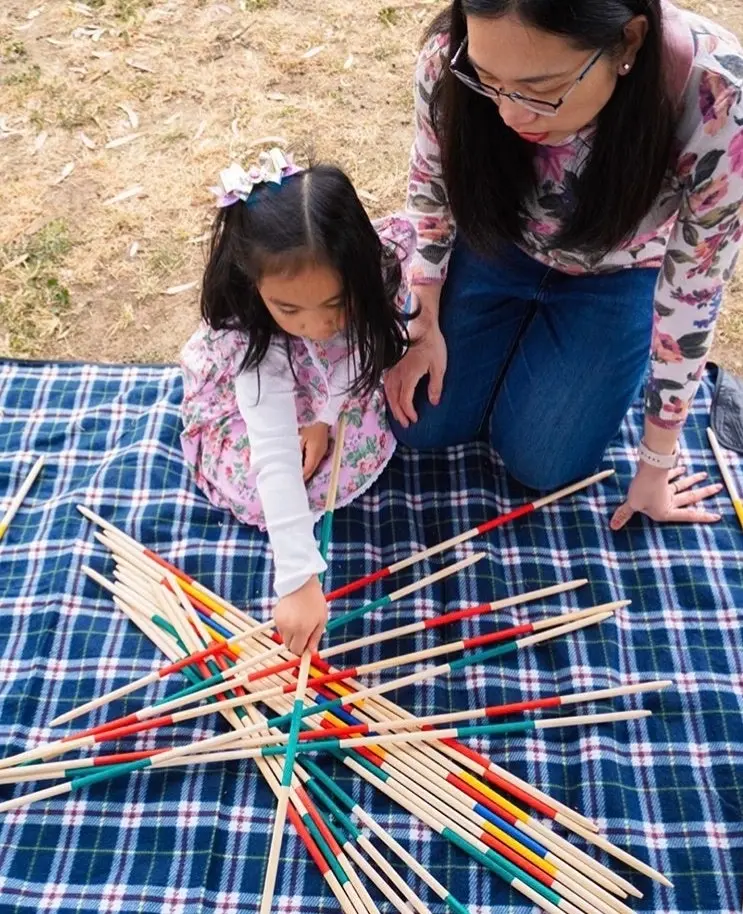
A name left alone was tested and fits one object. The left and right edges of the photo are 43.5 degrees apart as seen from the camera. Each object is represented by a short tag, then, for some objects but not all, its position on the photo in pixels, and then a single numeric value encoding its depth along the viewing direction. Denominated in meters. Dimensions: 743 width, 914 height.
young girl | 1.48
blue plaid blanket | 1.65
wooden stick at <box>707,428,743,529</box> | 2.07
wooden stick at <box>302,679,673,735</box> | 1.72
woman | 1.32
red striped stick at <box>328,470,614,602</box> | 1.96
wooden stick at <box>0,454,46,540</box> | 2.09
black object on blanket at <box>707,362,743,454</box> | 2.19
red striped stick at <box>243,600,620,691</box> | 1.78
